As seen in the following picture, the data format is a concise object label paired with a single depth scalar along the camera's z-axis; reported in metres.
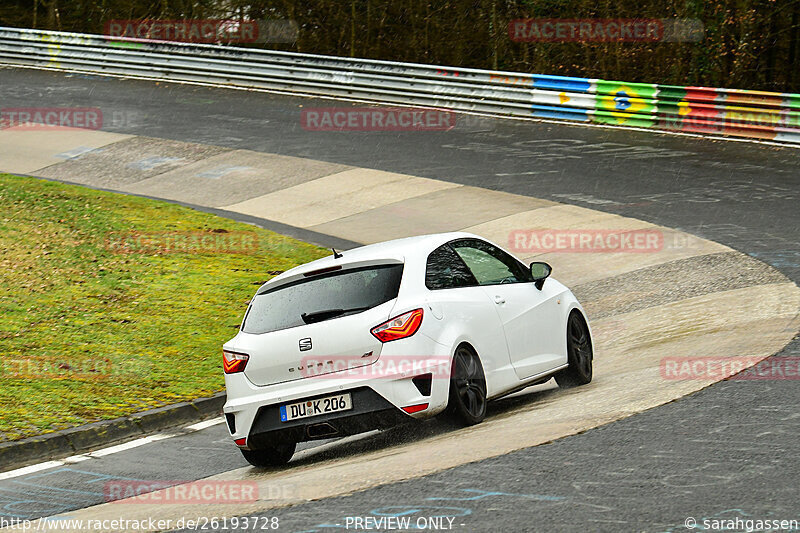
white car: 15.37
